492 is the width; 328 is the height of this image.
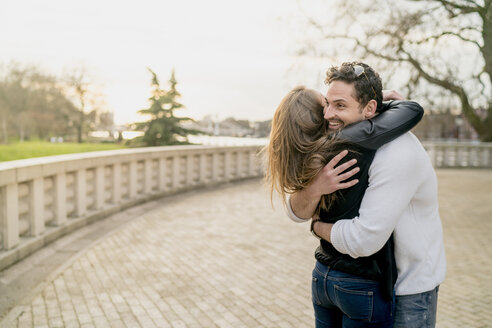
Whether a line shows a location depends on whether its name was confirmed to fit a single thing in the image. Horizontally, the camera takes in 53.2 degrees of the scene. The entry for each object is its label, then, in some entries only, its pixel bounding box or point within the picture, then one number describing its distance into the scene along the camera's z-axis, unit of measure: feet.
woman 6.66
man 6.35
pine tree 85.66
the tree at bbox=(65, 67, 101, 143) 177.68
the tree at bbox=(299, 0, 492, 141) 44.47
